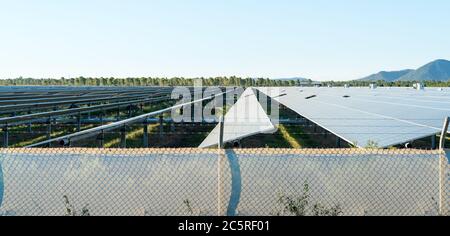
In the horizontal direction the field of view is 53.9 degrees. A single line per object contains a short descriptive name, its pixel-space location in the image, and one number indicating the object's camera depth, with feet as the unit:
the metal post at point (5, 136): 37.45
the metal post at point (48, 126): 45.03
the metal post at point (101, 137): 34.82
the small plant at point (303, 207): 20.48
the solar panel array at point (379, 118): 33.88
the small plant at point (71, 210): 20.26
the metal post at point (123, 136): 39.11
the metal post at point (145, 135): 43.16
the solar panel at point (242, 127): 34.58
